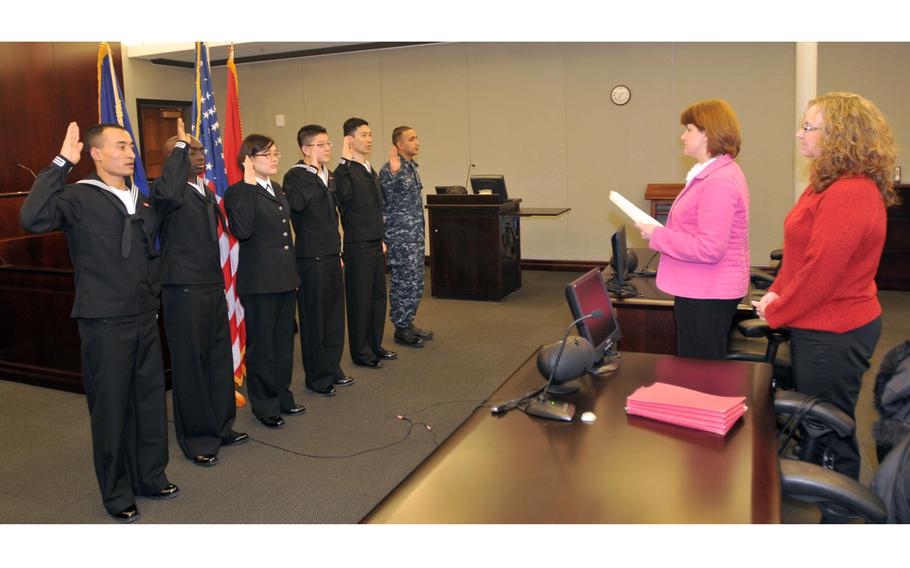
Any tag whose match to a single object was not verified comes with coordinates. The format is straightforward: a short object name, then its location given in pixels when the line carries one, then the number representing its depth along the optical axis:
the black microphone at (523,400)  2.02
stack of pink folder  1.81
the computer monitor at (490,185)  7.24
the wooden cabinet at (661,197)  7.79
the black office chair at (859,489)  1.55
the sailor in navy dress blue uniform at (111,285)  2.75
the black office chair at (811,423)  2.09
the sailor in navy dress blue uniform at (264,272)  3.66
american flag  4.43
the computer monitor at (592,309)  2.28
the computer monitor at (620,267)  3.60
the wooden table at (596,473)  1.43
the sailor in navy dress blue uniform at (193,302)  3.21
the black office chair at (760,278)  4.04
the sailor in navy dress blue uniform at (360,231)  4.81
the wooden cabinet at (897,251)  6.78
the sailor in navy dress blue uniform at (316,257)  4.26
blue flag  4.17
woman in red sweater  2.21
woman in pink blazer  2.63
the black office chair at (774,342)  3.00
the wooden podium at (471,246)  7.11
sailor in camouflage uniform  5.48
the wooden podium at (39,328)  4.57
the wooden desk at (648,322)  3.36
